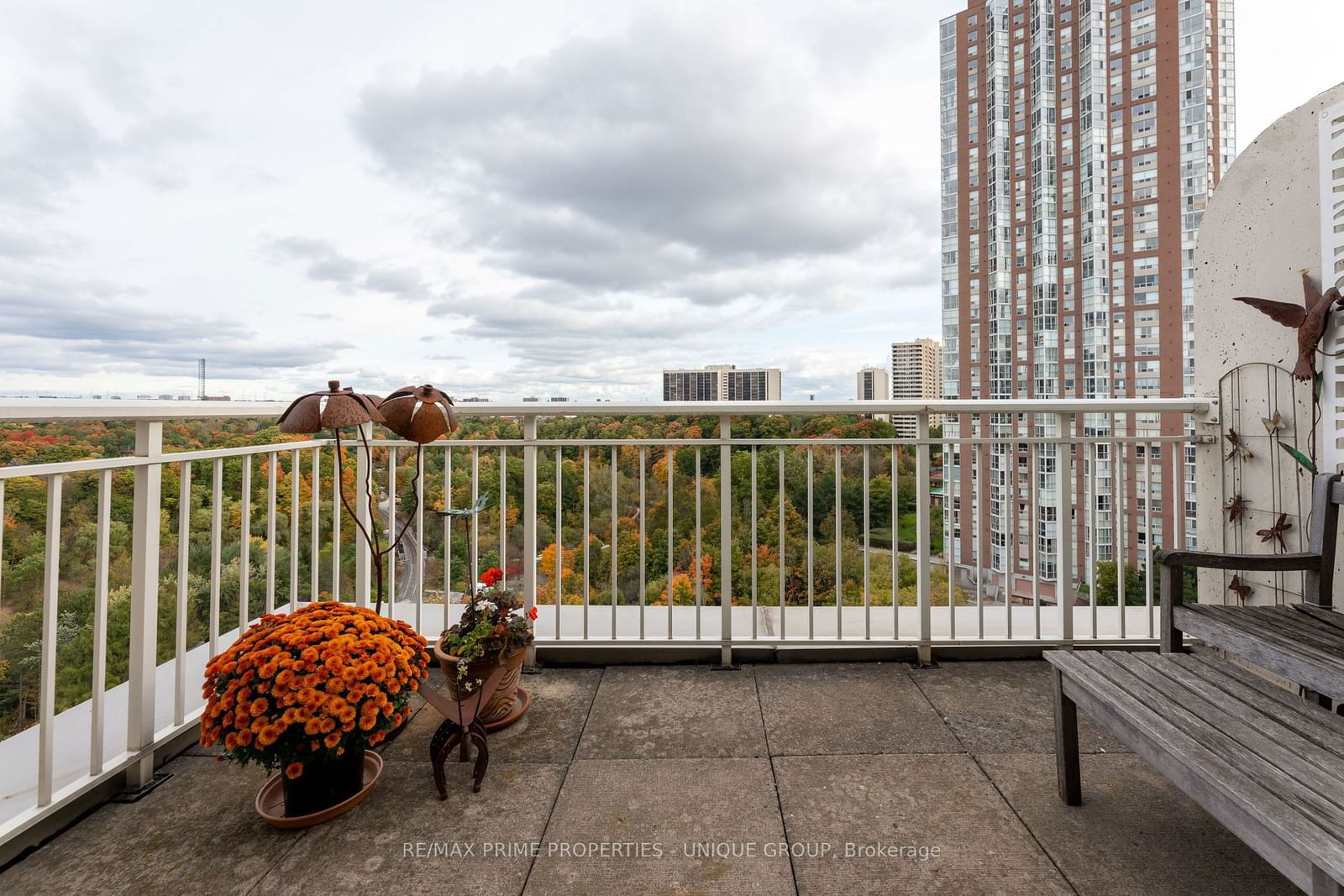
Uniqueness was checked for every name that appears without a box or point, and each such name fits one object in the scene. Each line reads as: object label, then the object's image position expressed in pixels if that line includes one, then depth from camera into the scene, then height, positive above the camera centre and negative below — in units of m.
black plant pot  1.45 -0.94
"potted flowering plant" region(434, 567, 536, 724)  1.78 -0.68
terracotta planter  1.79 -0.81
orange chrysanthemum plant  1.35 -0.64
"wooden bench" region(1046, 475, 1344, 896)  0.86 -0.58
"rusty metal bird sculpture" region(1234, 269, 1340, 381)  1.96 +0.55
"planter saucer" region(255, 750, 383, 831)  1.43 -1.01
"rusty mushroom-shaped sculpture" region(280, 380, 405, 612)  1.65 +0.14
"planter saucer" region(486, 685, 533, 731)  1.93 -0.99
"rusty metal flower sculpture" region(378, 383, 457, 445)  1.86 +0.15
